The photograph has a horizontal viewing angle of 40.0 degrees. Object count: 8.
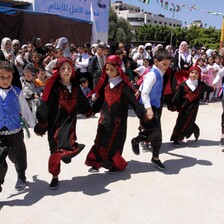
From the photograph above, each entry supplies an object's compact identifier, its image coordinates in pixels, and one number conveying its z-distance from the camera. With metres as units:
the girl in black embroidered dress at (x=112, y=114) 3.66
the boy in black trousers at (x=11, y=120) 3.03
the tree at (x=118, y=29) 48.44
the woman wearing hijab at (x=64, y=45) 7.06
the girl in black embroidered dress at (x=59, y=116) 3.28
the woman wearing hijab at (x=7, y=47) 7.26
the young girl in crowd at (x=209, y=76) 10.02
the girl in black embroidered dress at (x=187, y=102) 4.99
